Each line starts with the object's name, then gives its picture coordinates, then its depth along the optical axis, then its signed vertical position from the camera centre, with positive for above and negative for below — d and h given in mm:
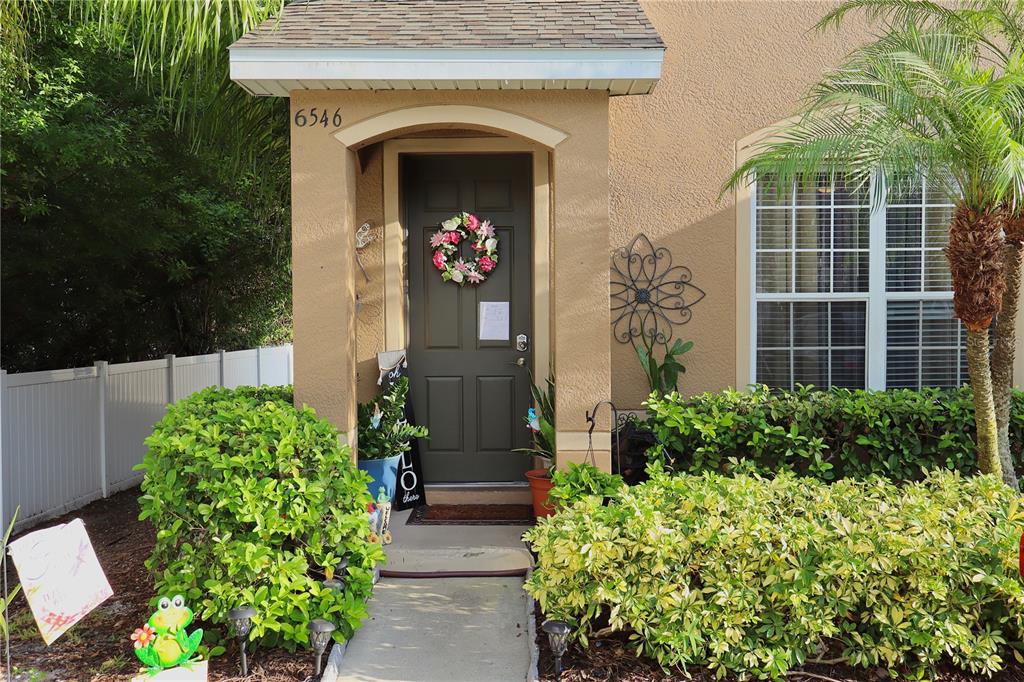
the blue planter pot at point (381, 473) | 5762 -1060
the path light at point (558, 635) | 3732 -1416
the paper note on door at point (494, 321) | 6621 -5
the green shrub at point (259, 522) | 3994 -1000
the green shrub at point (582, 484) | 4855 -987
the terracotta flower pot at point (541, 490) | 5657 -1170
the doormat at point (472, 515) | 6017 -1449
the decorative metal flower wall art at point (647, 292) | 6617 +221
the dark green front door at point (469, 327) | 6637 -50
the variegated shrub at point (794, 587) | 3770 -1237
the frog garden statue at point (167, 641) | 3697 -1434
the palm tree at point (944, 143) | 4828 +1044
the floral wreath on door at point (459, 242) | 6551 +580
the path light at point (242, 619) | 3812 -1367
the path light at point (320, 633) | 3844 -1446
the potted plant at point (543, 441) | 5719 -889
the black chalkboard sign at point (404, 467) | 6230 -1123
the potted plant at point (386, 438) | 5793 -829
